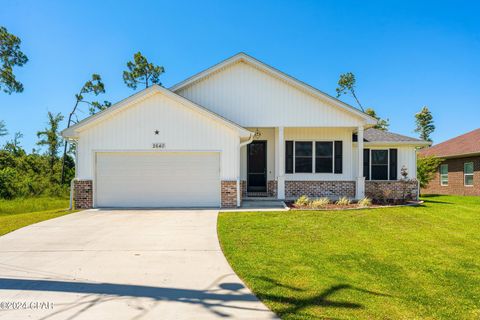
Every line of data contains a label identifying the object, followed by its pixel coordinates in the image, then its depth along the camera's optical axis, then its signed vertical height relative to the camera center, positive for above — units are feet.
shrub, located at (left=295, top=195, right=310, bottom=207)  41.98 -4.61
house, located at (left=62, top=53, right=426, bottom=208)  41.86 +3.20
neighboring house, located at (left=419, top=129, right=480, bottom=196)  66.18 +0.29
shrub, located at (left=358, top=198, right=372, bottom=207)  42.14 -4.66
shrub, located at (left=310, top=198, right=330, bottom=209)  40.60 -4.65
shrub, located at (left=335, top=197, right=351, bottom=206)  42.47 -4.55
